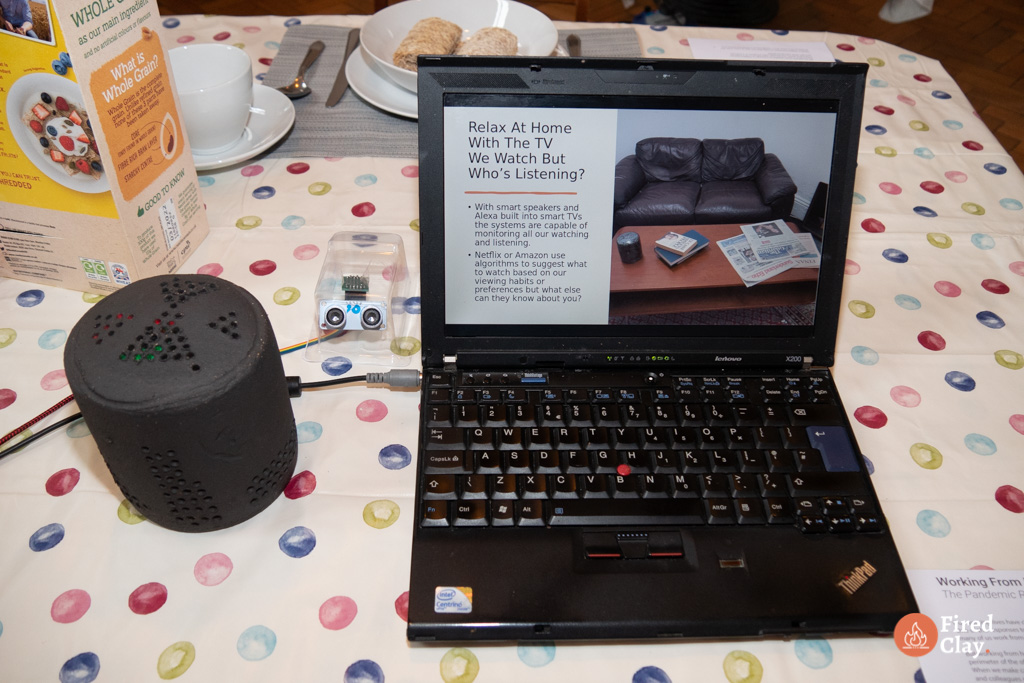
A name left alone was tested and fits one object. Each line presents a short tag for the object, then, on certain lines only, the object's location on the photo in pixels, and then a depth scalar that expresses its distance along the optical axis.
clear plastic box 0.72
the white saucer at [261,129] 0.91
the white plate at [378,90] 1.01
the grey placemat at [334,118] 0.98
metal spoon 1.04
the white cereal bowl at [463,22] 1.04
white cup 0.85
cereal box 0.63
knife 1.04
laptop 0.54
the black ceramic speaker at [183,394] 0.49
